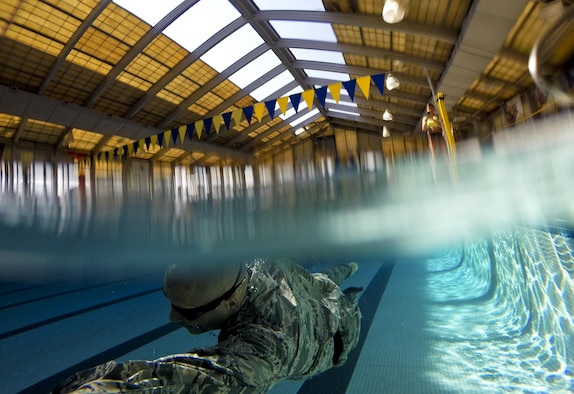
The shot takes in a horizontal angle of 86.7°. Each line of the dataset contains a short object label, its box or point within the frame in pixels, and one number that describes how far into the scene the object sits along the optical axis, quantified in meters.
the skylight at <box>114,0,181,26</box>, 8.38
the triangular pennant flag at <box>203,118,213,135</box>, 10.57
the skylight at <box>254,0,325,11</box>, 9.29
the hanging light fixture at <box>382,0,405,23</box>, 6.09
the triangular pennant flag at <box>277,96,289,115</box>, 9.38
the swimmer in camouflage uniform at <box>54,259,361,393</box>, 1.23
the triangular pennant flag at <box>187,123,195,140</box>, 10.98
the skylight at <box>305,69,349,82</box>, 14.56
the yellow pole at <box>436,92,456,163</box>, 6.51
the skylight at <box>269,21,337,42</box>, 10.61
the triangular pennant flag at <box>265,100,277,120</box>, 10.09
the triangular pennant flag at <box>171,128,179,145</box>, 14.75
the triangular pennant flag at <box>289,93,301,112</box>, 9.55
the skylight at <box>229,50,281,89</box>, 13.05
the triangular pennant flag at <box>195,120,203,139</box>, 10.36
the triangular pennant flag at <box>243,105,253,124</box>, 10.19
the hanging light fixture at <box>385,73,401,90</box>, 9.21
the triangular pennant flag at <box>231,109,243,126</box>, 9.86
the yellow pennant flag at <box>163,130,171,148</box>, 11.22
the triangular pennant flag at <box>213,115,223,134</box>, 10.35
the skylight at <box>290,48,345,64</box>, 12.55
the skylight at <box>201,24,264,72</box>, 11.21
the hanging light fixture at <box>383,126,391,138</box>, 18.76
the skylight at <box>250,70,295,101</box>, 14.91
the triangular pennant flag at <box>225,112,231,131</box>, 10.40
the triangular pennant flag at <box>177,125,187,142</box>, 10.88
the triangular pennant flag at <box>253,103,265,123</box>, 9.94
